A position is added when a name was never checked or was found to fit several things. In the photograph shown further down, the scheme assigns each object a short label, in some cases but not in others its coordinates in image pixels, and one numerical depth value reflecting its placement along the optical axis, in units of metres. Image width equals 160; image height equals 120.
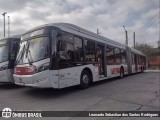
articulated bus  4.61
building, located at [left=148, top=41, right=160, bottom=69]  24.67
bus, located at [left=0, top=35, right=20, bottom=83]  6.35
